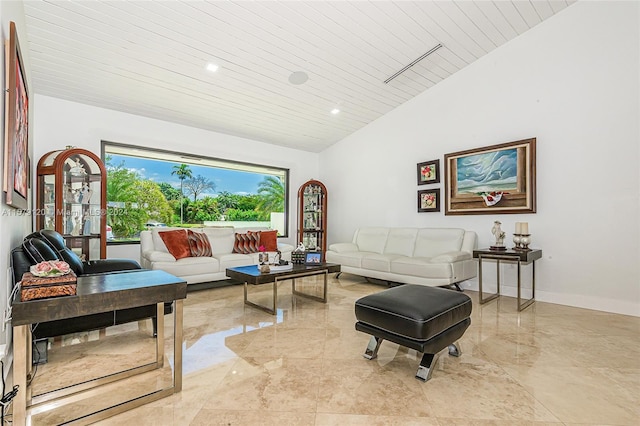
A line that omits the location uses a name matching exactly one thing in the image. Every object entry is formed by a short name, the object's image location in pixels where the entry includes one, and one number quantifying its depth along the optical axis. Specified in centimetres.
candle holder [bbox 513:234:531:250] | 388
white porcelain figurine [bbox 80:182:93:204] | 401
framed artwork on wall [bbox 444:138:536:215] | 418
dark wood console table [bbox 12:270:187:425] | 142
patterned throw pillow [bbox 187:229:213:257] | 456
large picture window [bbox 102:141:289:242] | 488
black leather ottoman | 202
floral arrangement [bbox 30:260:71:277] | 153
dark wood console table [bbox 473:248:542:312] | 367
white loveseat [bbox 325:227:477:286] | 424
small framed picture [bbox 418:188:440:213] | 518
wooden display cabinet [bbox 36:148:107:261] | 373
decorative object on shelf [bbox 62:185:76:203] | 383
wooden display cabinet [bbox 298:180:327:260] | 663
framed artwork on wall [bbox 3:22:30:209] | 181
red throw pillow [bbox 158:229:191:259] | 438
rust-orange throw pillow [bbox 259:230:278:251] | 533
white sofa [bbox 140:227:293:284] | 412
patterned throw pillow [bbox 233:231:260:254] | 509
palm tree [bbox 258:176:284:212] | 665
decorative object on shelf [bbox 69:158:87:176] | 390
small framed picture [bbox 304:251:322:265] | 411
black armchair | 197
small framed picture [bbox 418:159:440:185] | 516
